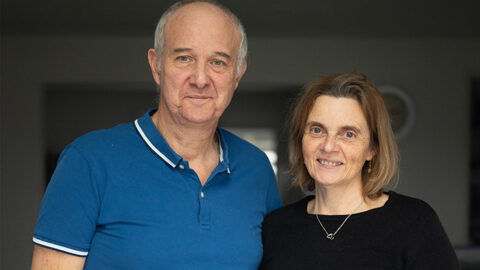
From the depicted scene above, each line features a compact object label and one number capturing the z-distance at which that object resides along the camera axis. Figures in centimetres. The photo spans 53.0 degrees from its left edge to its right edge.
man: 131
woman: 136
